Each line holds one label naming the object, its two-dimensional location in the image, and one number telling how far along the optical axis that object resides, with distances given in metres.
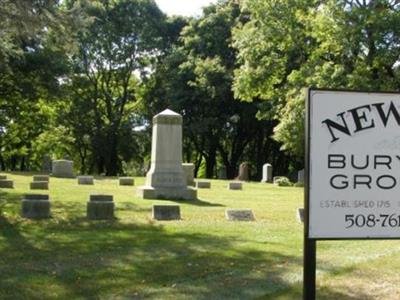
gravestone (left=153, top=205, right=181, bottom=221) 12.38
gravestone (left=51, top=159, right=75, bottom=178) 27.92
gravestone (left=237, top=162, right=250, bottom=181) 34.25
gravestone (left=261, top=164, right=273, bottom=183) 33.28
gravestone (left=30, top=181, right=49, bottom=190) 19.22
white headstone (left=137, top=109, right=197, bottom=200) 17.58
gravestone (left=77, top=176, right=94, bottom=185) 22.98
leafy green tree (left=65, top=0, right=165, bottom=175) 45.84
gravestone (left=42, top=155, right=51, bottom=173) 36.84
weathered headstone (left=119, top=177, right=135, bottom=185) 23.68
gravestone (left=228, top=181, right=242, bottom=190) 23.53
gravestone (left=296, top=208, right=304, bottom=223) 12.81
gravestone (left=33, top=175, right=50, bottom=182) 22.58
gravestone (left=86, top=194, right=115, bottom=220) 12.12
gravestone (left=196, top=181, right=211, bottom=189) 23.69
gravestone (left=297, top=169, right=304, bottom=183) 31.05
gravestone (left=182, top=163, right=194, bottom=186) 23.81
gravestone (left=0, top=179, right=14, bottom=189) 19.58
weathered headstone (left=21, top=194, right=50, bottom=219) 12.09
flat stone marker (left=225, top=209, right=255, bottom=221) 12.69
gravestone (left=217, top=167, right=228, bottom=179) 45.47
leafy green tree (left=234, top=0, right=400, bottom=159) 22.30
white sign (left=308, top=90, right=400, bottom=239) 4.46
